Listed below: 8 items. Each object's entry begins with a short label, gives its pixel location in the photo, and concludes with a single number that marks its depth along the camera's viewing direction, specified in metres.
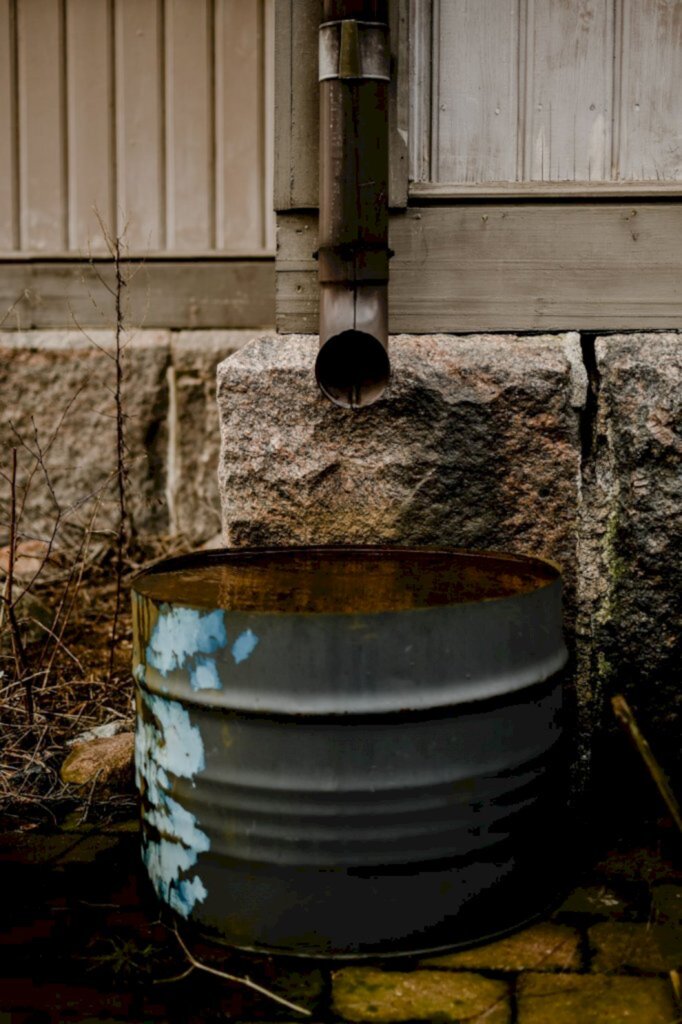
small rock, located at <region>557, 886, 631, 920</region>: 2.44
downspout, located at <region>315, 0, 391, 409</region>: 2.84
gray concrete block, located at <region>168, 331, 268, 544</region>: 5.04
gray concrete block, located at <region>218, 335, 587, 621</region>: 2.95
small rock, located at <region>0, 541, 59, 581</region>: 4.73
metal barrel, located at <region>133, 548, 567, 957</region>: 2.08
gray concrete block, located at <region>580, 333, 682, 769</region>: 2.97
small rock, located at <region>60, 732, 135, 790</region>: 3.15
